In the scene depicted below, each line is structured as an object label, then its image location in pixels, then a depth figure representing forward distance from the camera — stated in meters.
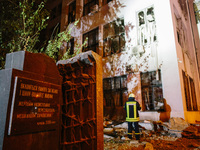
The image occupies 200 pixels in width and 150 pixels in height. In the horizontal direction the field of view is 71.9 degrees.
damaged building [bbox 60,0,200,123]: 7.41
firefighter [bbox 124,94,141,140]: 5.73
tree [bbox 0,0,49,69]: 6.88
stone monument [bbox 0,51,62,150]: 1.65
